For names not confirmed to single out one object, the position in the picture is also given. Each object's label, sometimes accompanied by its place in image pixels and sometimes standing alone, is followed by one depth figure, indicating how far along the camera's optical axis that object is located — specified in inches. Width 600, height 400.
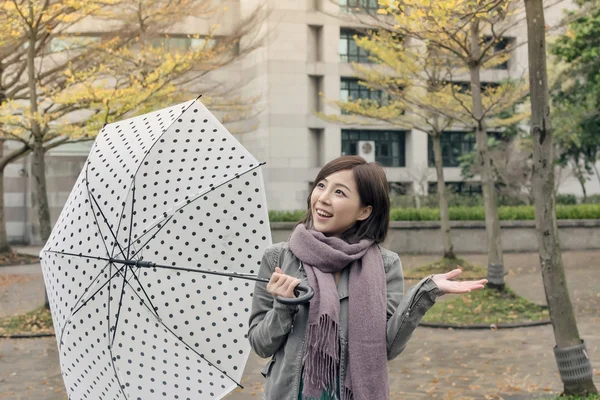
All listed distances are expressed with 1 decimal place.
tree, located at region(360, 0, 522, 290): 393.1
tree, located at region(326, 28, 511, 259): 598.5
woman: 106.0
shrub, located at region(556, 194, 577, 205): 1303.8
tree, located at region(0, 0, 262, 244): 473.7
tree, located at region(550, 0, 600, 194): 856.9
